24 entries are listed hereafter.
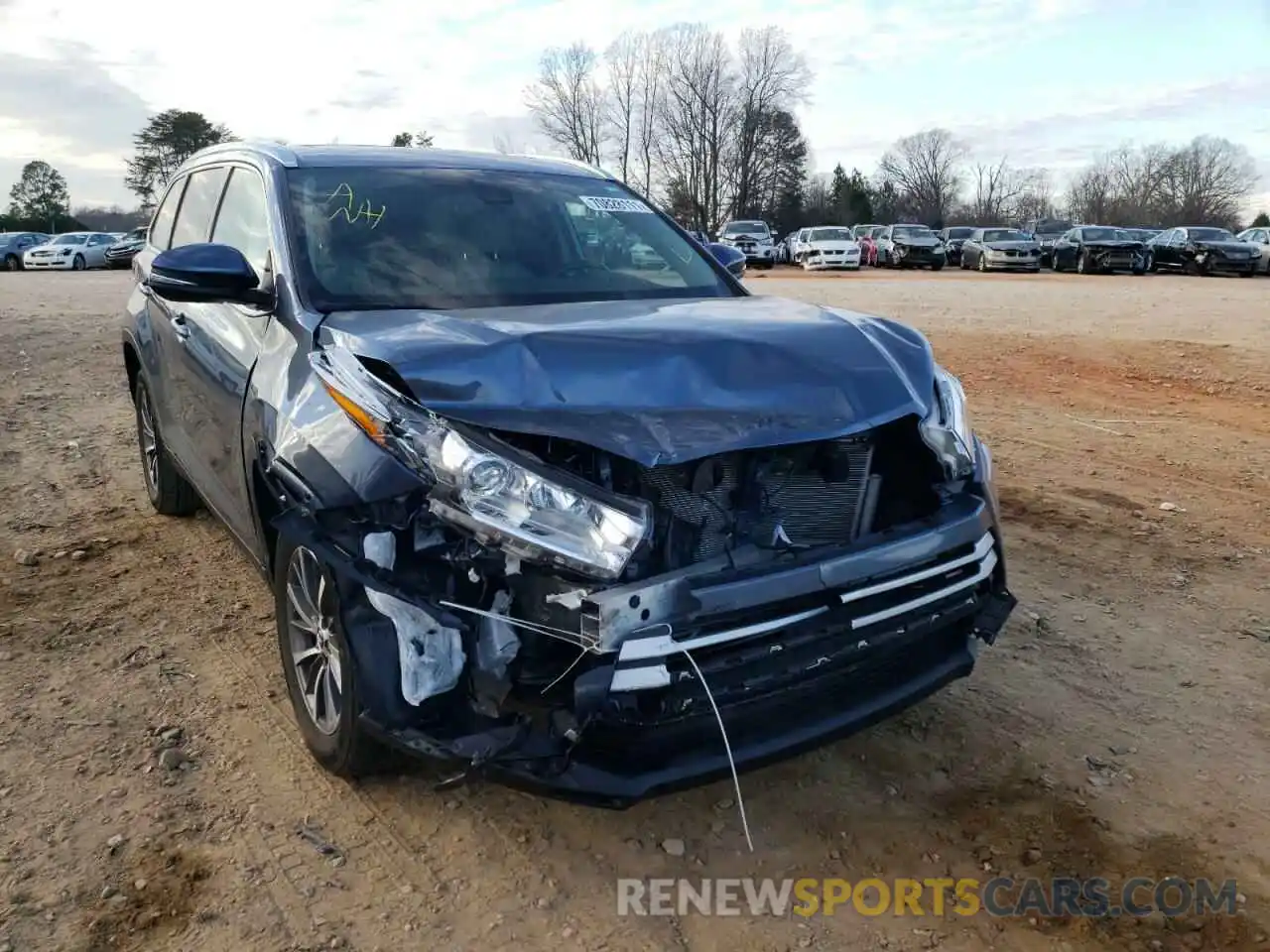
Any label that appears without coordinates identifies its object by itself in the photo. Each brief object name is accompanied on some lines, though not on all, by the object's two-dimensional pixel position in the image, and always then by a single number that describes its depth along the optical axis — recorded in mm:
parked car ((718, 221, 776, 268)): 36031
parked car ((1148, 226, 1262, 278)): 27969
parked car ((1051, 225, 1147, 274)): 29984
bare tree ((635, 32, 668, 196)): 68688
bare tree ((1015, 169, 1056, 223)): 93875
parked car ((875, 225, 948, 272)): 34188
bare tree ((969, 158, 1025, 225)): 91688
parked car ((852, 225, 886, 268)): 36562
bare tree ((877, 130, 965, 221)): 87375
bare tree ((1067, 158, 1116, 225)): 87725
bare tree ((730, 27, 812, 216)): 68375
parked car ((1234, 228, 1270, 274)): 28266
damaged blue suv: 2340
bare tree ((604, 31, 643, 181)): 68688
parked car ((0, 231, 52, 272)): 37875
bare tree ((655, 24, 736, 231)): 67875
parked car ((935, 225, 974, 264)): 37656
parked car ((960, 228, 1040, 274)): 31984
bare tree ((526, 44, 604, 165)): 67250
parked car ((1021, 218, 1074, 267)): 34688
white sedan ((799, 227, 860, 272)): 33406
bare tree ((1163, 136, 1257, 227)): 82938
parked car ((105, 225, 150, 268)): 34469
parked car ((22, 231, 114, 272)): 35406
